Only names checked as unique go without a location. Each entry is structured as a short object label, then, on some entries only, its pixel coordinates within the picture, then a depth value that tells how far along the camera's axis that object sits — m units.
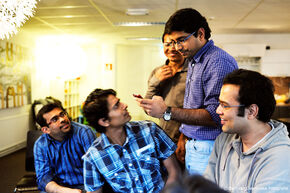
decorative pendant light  2.34
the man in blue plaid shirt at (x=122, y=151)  1.65
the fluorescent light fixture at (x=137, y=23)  5.27
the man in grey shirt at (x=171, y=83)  2.10
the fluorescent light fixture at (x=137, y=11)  4.33
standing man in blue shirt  1.48
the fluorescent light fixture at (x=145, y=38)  7.12
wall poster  5.14
